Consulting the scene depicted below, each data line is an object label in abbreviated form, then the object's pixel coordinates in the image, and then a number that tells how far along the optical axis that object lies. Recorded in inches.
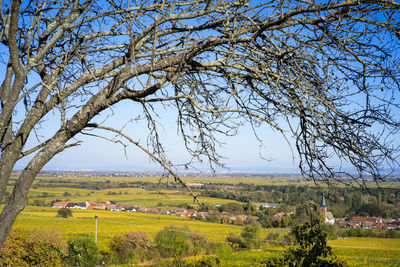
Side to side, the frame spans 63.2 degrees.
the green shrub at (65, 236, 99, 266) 753.6
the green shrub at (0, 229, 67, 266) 528.6
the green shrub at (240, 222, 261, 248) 1412.4
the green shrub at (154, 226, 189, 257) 1099.9
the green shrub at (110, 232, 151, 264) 1029.2
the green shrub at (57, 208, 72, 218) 1754.8
